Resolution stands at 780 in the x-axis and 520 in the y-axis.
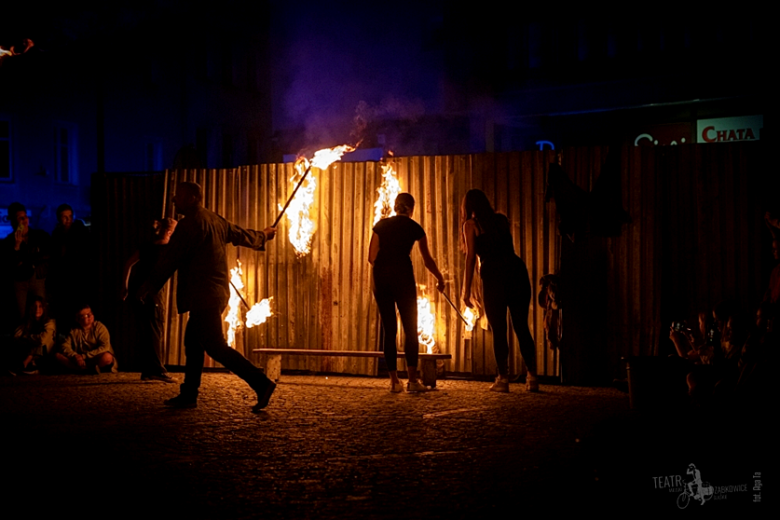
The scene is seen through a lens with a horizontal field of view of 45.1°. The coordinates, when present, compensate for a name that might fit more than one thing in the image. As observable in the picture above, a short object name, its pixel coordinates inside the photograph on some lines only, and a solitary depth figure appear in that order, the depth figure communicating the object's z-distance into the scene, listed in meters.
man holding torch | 9.01
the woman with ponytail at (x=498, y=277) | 10.19
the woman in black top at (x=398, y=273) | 10.23
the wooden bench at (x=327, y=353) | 10.70
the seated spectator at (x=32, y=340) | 12.56
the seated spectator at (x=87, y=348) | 12.50
